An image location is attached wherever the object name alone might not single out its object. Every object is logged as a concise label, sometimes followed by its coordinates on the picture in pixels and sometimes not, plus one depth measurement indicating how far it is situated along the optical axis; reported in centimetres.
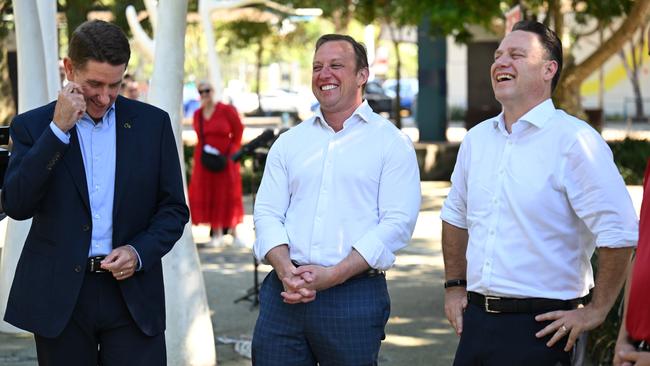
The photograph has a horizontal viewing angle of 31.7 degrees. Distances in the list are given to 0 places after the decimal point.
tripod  1025
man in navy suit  424
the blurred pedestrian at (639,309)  371
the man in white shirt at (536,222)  416
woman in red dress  1333
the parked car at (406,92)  5064
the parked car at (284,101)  5122
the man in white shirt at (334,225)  475
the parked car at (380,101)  4391
